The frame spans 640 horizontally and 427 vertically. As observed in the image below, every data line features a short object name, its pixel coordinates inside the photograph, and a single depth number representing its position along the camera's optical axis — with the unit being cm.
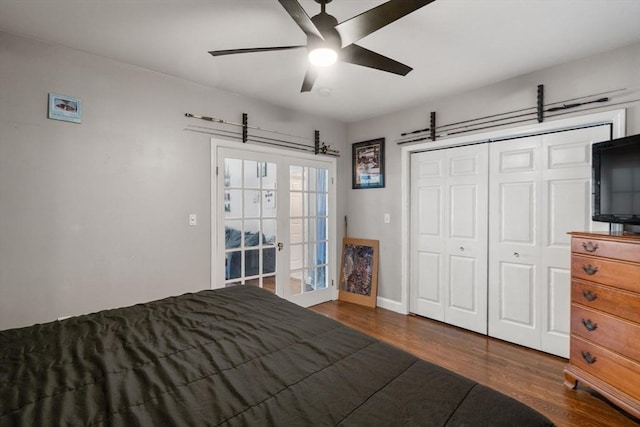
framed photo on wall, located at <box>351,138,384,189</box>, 384
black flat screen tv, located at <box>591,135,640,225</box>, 191
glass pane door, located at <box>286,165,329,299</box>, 367
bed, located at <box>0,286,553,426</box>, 81
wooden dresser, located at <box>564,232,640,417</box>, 171
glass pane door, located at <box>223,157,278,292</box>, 311
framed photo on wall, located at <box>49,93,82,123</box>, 217
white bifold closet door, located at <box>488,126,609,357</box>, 246
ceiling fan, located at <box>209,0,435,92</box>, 131
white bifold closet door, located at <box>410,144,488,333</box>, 303
